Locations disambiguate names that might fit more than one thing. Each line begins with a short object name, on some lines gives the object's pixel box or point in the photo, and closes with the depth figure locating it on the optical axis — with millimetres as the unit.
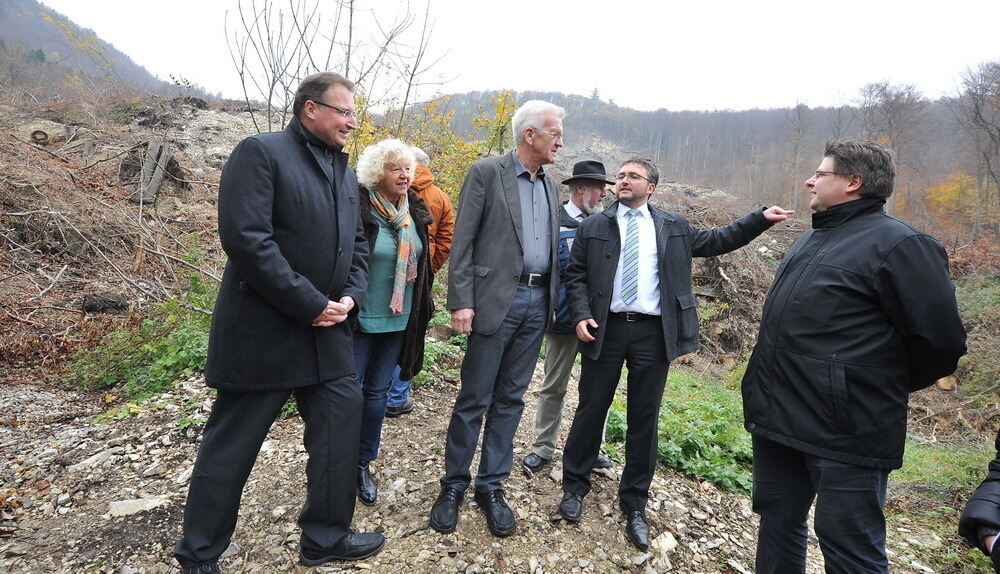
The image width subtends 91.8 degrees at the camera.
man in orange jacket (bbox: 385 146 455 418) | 3812
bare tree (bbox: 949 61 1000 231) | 21781
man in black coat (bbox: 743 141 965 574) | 1904
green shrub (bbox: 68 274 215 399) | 4809
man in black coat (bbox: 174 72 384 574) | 2053
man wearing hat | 3562
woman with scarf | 2881
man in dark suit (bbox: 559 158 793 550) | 2887
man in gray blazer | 2754
